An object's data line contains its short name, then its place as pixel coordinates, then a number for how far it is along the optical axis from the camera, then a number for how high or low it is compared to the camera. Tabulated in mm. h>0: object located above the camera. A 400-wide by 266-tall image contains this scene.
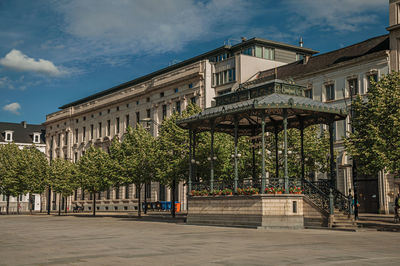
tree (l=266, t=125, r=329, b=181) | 39125 +2573
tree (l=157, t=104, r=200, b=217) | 40000 +2727
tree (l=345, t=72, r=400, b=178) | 27109 +3188
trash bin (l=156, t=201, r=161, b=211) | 61000 -2570
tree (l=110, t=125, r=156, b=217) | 44500 +2488
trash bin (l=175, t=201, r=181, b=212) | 57191 -2601
